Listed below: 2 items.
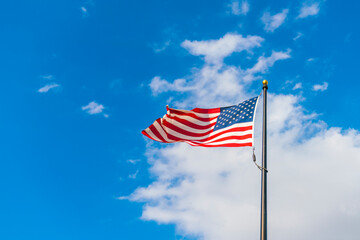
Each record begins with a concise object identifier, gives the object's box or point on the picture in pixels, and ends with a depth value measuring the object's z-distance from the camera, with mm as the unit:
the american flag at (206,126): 20141
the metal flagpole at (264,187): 14353
